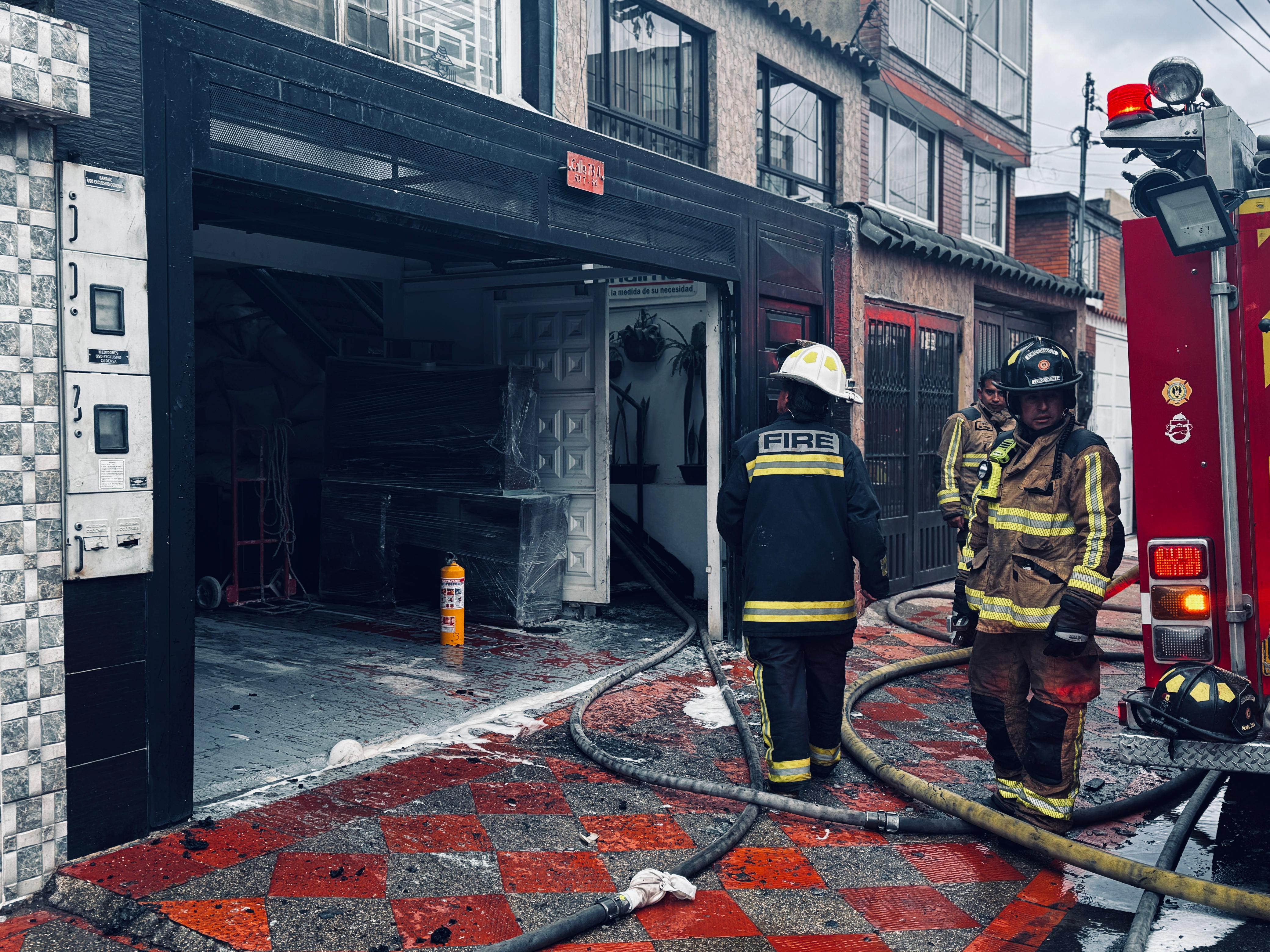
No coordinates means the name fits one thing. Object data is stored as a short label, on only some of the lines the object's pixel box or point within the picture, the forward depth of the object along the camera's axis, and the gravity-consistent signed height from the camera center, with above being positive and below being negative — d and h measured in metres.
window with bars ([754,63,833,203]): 9.48 +3.11
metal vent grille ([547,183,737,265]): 6.06 +1.55
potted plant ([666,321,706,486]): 9.97 +0.90
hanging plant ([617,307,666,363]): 10.18 +1.28
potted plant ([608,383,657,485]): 10.36 +0.16
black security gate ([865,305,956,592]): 10.20 +0.41
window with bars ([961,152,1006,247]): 14.17 +3.68
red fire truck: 3.65 +0.30
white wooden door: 8.77 +0.56
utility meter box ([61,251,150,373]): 3.59 +0.57
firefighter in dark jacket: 4.64 -0.36
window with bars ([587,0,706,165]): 7.70 +2.98
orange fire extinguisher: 7.73 -0.91
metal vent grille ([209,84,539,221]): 4.19 +1.43
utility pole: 16.28 +5.36
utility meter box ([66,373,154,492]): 3.61 +0.16
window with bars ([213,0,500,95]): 5.15 +2.37
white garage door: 15.60 +1.08
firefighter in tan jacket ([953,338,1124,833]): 4.07 -0.44
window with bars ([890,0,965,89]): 12.18 +5.17
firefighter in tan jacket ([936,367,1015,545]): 7.05 +0.21
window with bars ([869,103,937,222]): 11.69 +3.52
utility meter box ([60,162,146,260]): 3.56 +0.91
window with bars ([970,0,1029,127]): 13.95 +5.59
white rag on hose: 3.53 -1.39
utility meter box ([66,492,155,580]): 3.62 -0.19
